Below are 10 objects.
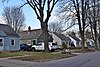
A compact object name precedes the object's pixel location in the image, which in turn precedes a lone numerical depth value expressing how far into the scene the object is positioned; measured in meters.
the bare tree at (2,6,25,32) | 31.36
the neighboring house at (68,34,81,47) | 41.59
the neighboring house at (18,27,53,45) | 26.93
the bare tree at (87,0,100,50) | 21.25
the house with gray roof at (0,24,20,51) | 16.83
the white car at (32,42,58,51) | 18.05
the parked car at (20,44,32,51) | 20.21
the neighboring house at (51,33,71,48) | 35.40
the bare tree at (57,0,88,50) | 19.19
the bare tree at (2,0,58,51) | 13.89
